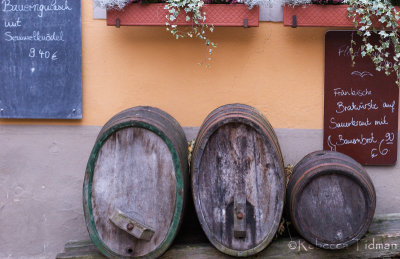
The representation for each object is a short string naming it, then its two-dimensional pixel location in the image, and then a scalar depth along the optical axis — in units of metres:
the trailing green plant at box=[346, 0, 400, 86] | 3.54
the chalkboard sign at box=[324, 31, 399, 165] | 3.92
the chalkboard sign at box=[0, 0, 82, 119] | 3.93
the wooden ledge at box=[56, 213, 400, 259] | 3.21
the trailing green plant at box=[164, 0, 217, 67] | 3.54
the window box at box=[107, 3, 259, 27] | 3.63
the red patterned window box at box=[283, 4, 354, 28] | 3.64
